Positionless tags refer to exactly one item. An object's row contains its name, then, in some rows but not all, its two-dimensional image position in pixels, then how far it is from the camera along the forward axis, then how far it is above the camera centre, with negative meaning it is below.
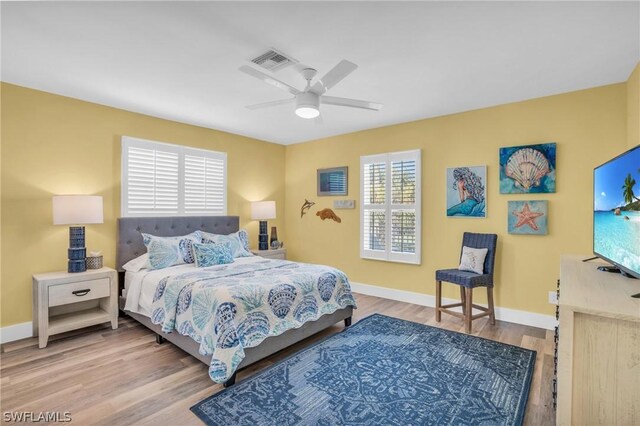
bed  2.44 -0.89
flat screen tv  1.53 +0.01
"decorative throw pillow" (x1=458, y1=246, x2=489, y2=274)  3.51 -0.57
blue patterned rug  1.98 -1.33
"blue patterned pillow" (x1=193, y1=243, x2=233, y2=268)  3.57 -0.54
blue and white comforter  2.32 -0.84
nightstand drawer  3.02 -0.86
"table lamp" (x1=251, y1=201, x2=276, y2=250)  5.09 -0.07
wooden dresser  1.16 -0.59
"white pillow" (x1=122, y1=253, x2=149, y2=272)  3.53 -0.65
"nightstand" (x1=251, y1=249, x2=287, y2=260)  4.97 -0.72
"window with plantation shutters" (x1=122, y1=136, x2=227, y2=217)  3.94 +0.42
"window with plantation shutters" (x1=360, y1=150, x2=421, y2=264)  4.41 +0.06
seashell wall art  3.38 +0.50
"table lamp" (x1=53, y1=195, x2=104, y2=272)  3.09 -0.08
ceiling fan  2.33 +1.00
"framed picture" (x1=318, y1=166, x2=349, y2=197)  5.17 +0.52
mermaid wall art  3.82 +0.26
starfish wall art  3.42 -0.06
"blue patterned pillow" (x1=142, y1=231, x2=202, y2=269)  3.51 -0.48
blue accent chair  3.33 -0.76
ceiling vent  2.45 +1.25
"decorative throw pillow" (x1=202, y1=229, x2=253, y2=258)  4.13 -0.43
